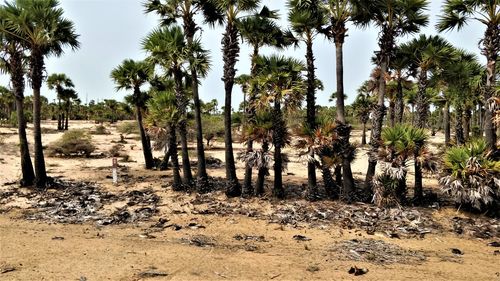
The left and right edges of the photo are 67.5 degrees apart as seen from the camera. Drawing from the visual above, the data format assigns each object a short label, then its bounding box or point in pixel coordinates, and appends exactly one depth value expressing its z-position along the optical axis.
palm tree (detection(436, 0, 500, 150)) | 13.07
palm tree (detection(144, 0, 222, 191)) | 15.25
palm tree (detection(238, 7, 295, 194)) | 14.68
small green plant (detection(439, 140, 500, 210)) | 12.06
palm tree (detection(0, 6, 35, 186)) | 16.55
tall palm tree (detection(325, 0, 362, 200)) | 13.81
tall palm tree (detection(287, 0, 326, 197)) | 14.12
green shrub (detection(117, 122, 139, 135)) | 45.75
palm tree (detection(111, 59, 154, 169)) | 21.27
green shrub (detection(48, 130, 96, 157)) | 27.67
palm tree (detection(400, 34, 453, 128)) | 16.91
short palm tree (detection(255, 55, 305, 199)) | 14.04
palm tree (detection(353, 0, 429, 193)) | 13.56
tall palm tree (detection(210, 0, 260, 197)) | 14.20
